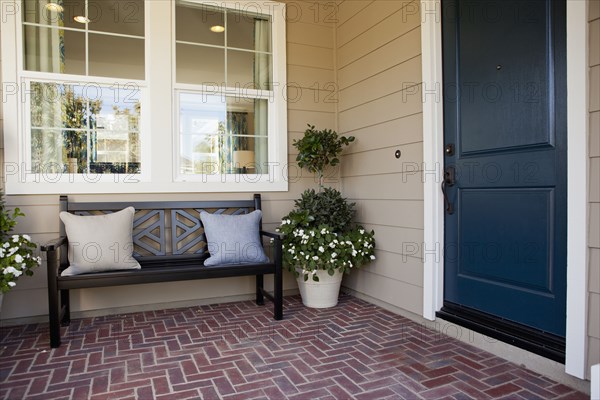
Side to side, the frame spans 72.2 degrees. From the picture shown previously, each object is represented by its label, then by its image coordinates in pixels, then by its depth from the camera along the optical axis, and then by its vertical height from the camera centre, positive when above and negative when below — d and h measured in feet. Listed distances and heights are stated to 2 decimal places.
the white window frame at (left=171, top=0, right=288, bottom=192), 12.52 +2.65
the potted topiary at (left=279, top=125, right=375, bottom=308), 11.03 -1.27
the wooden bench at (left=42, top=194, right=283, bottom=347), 8.96 -1.62
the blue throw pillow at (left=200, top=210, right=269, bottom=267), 10.57 -1.26
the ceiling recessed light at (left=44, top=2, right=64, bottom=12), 10.68 +4.87
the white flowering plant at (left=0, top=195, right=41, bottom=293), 8.50 -1.29
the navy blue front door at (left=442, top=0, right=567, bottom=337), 7.20 +0.59
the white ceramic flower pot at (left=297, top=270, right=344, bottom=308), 11.34 -2.75
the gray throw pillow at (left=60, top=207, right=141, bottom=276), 9.35 -1.18
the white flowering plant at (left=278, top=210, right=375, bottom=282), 10.98 -1.52
